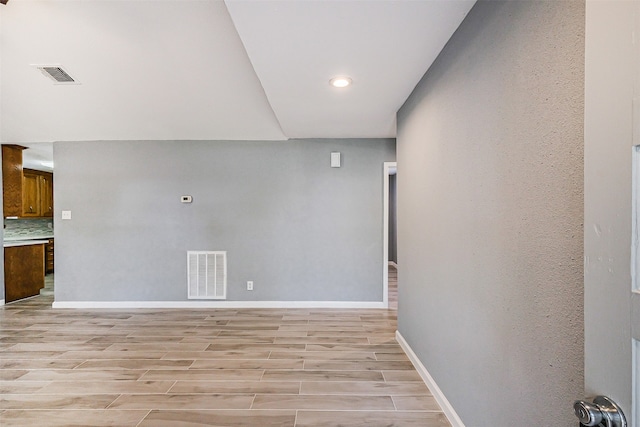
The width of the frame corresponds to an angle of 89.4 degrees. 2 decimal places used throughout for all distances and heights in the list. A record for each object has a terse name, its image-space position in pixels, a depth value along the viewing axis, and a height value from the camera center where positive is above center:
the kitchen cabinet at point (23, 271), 4.52 -0.91
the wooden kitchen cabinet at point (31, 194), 5.91 +0.29
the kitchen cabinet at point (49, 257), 6.82 -1.02
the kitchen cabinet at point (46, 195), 6.33 +0.29
